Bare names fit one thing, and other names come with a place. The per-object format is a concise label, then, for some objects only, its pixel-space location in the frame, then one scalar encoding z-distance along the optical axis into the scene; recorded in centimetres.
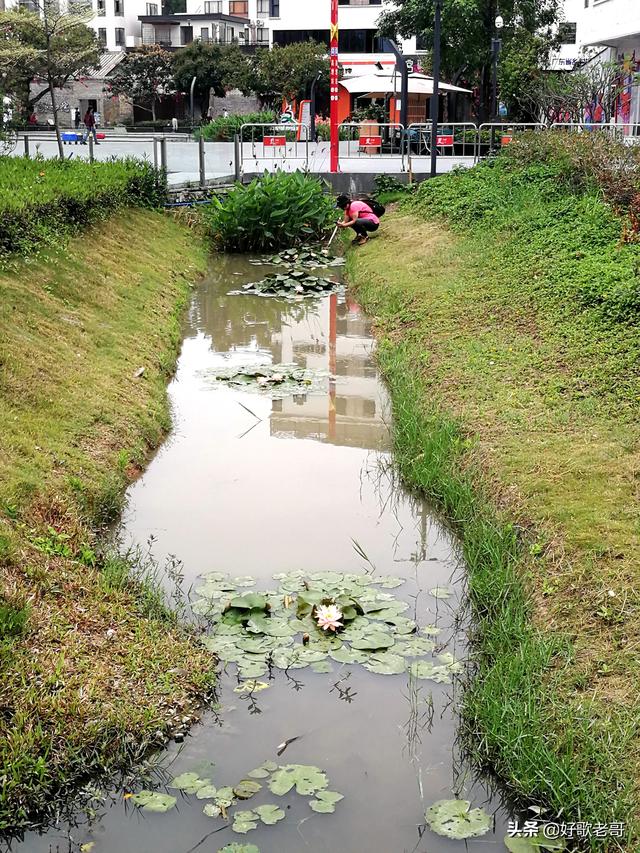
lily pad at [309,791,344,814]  467
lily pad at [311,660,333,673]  577
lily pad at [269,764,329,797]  477
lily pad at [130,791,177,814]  469
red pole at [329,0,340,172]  2280
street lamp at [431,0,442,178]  2261
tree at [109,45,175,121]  5556
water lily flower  607
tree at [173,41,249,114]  5388
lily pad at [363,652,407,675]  577
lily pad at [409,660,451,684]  568
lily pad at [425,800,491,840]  455
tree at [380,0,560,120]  3284
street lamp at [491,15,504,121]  2811
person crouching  1947
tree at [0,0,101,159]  2945
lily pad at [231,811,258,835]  455
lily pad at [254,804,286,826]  459
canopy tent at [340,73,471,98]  3142
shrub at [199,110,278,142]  3484
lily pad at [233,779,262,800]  474
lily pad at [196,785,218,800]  475
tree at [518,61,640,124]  2980
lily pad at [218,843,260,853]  444
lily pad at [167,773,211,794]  480
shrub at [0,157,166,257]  1255
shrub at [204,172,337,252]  1941
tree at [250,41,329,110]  5156
